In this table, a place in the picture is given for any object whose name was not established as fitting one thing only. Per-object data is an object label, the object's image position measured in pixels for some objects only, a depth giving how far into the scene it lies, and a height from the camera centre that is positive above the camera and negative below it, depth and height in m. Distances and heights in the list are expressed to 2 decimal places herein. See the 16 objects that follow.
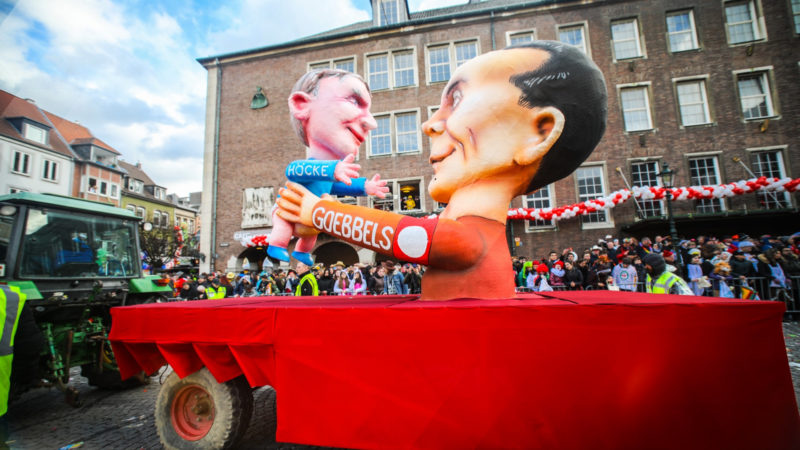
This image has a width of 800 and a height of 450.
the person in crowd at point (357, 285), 9.94 -0.44
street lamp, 10.05 +2.25
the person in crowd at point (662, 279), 4.66 -0.26
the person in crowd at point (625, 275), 7.84 -0.34
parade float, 1.67 -0.41
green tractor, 3.96 +0.06
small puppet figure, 2.88 +1.19
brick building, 14.59 +6.45
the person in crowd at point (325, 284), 10.02 -0.37
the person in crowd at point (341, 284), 9.82 -0.39
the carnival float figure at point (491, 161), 2.30 +0.70
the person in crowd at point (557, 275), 9.13 -0.32
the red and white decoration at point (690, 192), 12.23 +2.21
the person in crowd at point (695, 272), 7.87 -0.33
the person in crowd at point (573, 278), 8.67 -0.39
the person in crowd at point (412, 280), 10.13 -0.35
